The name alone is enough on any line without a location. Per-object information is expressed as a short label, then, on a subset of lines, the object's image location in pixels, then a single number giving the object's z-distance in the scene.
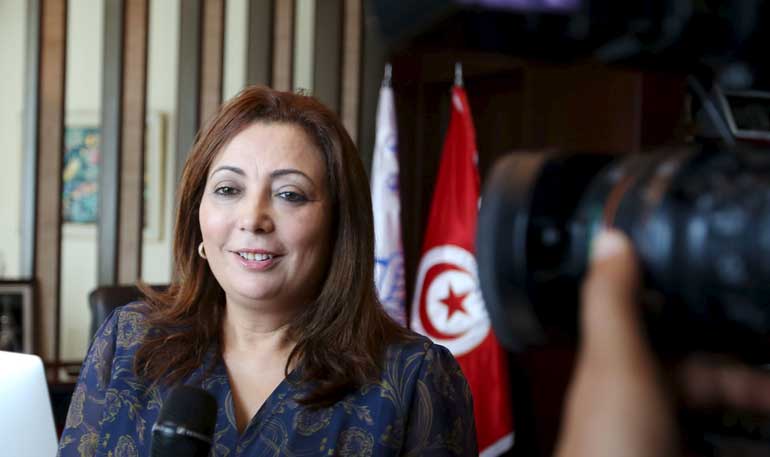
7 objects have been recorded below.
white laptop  1.45
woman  1.88
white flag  3.48
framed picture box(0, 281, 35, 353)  3.73
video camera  0.59
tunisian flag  3.36
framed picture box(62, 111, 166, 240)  4.93
